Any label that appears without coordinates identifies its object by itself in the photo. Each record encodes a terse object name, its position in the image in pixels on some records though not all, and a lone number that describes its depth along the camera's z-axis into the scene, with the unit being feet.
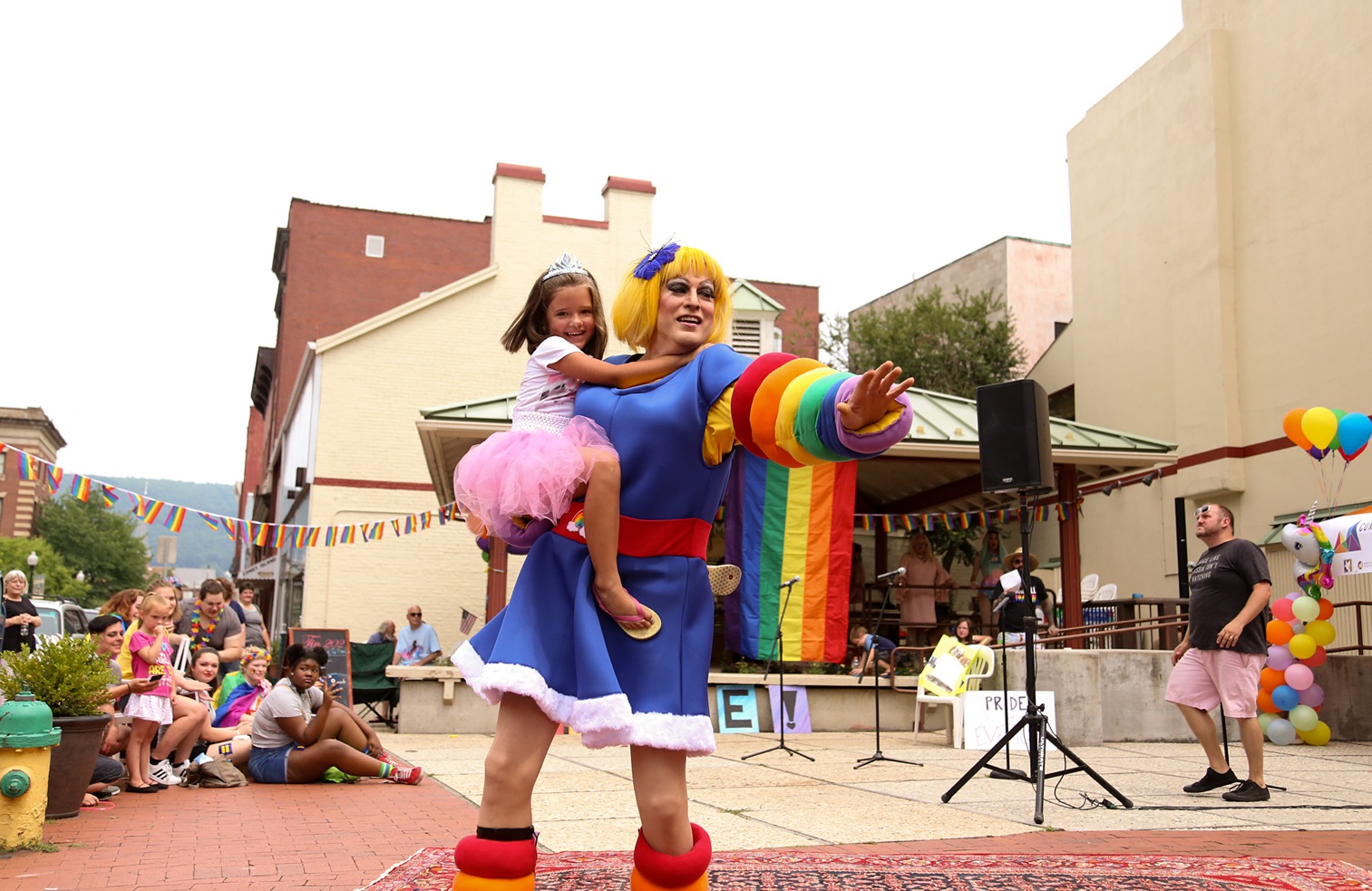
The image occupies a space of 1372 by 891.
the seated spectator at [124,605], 26.25
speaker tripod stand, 18.70
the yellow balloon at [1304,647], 33.12
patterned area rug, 12.25
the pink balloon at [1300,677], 33.45
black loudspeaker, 19.26
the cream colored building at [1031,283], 91.71
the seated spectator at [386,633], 49.42
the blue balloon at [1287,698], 34.19
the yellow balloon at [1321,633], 33.14
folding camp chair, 41.19
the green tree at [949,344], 83.56
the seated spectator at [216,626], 31.45
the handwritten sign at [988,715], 30.71
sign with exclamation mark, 36.96
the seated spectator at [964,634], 39.97
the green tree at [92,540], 193.77
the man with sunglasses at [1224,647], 21.09
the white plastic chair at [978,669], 32.58
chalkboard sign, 38.04
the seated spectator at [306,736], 23.62
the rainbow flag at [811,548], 26.84
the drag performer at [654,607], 8.58
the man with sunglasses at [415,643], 45.34
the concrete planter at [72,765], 17.72
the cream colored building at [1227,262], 55.16
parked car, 39.11
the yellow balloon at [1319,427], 34.68
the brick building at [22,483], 187.52
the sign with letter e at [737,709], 36.35
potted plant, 17.47
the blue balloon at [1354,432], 34.63
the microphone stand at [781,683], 27.80
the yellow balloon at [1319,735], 33.88
